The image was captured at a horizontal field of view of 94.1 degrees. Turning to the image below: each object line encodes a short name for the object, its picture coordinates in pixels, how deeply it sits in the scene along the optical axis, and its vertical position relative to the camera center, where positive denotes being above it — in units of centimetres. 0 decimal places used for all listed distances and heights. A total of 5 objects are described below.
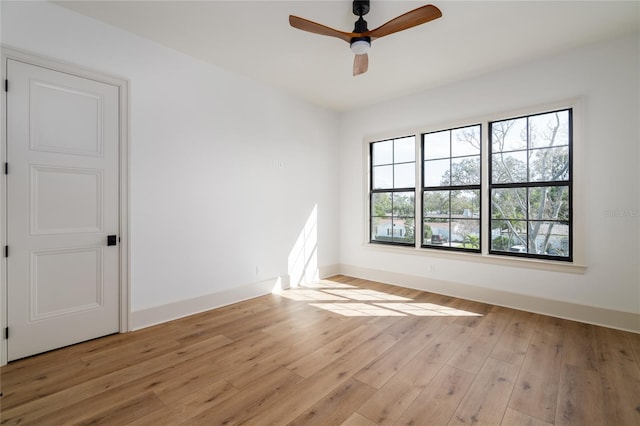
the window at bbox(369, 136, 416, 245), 482 +37
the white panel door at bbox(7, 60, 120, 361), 248 +4
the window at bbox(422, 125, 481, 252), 416 +36
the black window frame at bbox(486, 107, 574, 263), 343 +34
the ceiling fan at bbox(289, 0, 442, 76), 231 +156
